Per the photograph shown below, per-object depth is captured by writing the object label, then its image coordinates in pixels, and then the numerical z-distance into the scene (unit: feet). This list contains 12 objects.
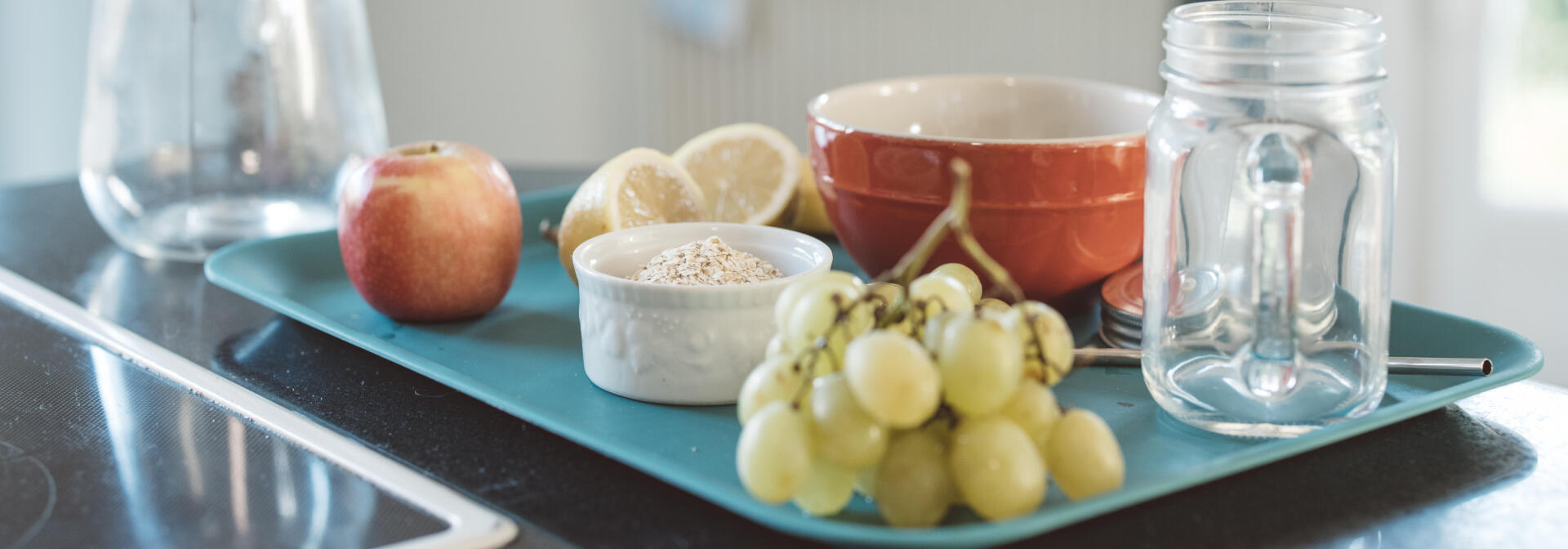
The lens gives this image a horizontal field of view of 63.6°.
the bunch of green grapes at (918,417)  1.69
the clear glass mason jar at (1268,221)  1.98
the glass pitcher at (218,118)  3.60
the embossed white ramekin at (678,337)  2.34
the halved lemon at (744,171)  3.55
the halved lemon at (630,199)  3.08
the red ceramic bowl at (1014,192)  2.66
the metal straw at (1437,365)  2.32
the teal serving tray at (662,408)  1.79
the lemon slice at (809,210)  3.68
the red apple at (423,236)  2.89
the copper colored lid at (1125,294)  2.64
